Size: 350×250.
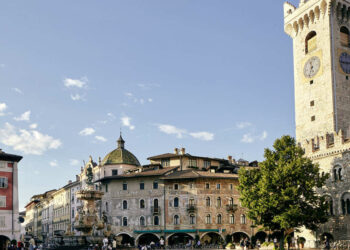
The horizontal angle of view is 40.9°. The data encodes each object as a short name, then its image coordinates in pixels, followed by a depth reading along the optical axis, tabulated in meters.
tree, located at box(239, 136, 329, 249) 41.25
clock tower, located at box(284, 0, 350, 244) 46.44
